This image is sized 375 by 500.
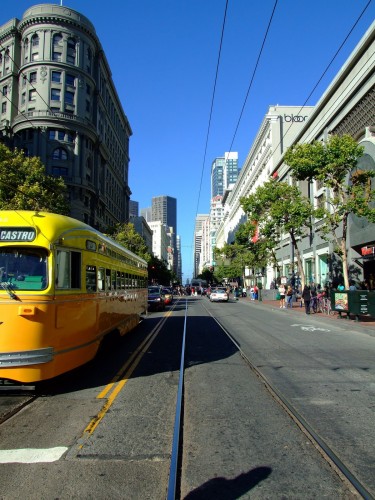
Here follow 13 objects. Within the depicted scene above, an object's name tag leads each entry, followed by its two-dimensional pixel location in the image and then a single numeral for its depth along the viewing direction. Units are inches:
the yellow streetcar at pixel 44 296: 249.0
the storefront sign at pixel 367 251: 1015.6
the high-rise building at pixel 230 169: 6968.5
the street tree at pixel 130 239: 2153.8
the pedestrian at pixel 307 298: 974.4
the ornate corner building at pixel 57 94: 2625.5
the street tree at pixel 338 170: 870.4
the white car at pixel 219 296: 1860.2
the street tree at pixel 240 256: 1653.5
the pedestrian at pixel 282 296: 1259.8
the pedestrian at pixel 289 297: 1239.5
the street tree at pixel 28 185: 1000.9
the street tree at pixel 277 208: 1101.7
